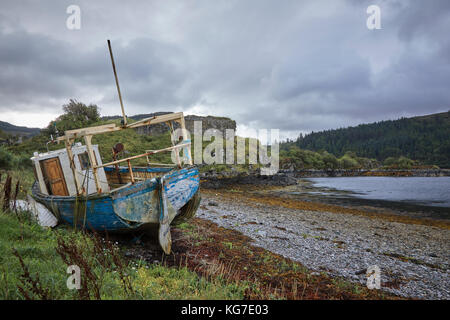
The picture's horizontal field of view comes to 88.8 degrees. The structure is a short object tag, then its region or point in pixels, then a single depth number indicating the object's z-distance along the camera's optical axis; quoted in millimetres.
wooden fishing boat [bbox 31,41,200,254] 6797
